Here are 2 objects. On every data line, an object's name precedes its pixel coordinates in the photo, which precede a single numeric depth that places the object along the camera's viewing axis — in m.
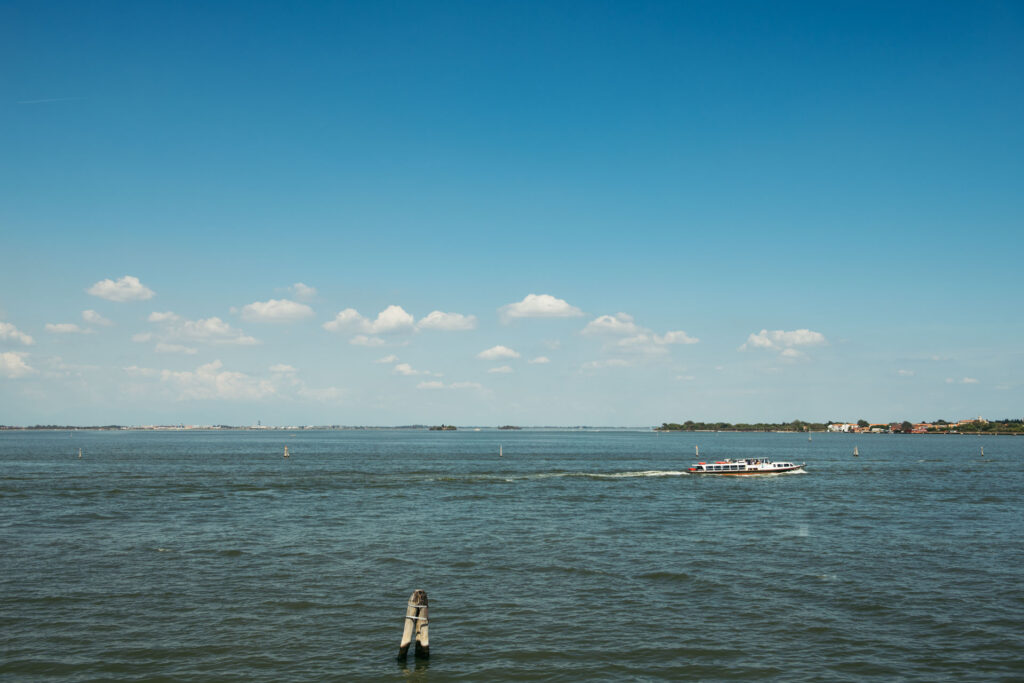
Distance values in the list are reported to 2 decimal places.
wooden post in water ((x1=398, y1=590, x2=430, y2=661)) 22.12
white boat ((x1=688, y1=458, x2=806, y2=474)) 101.81
